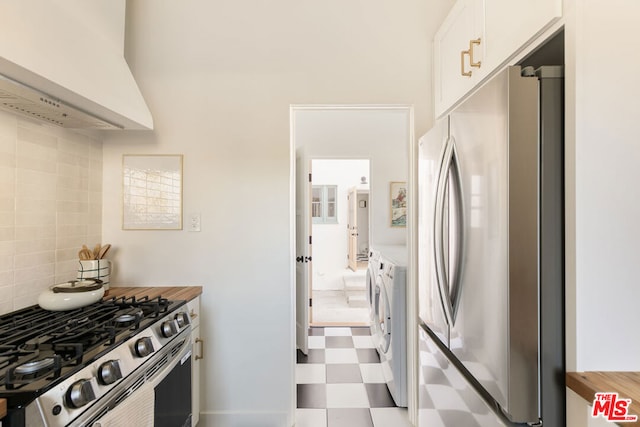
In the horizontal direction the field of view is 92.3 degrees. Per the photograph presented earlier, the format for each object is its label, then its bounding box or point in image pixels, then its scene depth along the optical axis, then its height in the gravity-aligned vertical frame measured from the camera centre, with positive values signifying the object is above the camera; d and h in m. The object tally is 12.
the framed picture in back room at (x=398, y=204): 3.73 +0.13
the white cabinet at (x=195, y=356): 1.81 -0.87
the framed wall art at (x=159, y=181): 2.06 +0.23
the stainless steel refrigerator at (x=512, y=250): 0.85 -0.10
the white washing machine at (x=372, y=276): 2.91 -0.63
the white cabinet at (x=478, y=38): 0.96 +0.70
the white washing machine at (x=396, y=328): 2.12 -0.80
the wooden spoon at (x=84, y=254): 1.79 -0.23
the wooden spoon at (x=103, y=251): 1.88 -0.23
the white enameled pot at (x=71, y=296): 1.40 -0.38
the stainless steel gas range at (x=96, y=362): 0.84 -0.49
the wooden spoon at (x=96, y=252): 1.86 -0.23
